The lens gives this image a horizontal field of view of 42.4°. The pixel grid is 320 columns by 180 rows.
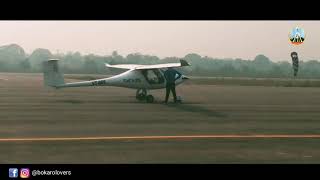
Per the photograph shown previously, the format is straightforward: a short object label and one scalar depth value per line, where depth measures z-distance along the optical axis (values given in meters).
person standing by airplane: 22.37
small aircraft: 23.66
